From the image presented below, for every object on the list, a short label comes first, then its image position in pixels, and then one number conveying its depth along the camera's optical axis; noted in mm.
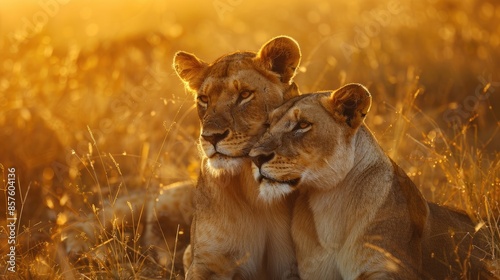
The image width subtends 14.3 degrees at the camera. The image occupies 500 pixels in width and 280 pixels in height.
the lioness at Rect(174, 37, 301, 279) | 10492
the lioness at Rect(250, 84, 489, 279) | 9656
